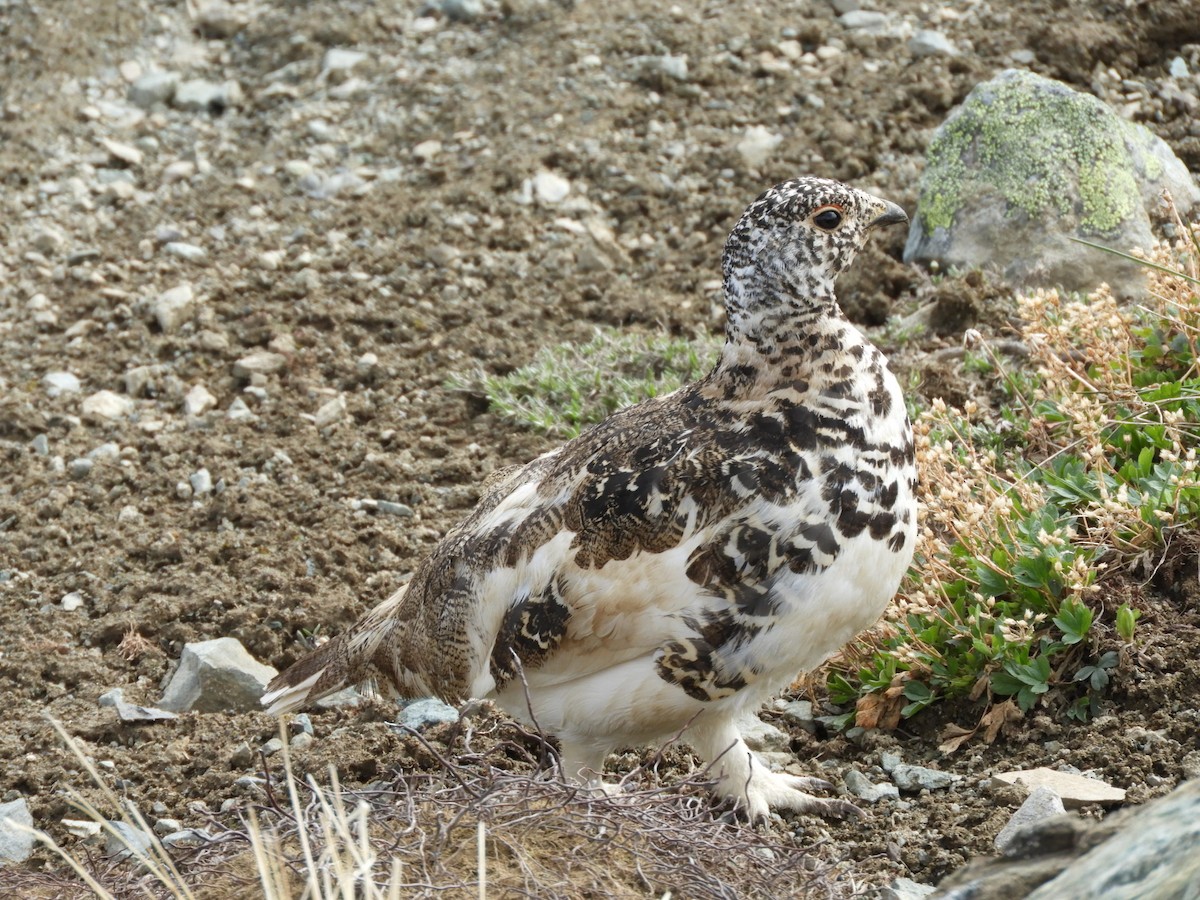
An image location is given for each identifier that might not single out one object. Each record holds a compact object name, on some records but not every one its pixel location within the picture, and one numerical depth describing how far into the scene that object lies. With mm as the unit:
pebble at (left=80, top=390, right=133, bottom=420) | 6043
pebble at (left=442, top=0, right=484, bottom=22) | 8391
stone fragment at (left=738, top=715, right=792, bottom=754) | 4152
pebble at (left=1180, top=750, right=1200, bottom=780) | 3426
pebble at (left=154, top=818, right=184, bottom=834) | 3963
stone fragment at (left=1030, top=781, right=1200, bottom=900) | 2035
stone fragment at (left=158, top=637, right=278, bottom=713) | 4508
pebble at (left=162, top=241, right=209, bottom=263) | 6977
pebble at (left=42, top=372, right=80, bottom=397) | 6211
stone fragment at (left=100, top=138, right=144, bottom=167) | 7699
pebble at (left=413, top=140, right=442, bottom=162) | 7523
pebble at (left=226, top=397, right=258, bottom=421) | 5965
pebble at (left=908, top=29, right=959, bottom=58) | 7395
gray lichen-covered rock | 5727
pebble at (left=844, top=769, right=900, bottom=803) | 3836
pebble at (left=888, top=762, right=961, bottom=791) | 3809
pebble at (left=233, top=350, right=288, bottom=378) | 6191
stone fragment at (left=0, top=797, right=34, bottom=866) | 3906
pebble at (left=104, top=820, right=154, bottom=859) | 3809
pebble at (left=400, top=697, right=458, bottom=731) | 4359
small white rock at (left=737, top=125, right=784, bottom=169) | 7078
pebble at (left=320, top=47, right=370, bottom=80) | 8156
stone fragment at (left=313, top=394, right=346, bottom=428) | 5922
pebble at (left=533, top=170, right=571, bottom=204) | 7082
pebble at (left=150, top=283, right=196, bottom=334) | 6516
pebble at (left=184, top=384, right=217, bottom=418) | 6043
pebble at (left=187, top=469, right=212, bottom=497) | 5594
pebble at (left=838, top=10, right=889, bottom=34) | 7742
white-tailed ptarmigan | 3355
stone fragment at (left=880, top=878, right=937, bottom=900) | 3273
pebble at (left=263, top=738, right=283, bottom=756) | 4219
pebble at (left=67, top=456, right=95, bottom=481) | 5742
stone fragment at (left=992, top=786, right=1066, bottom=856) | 3316
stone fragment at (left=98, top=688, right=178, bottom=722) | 4434
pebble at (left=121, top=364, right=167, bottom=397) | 6195
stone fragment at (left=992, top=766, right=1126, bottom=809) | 3439
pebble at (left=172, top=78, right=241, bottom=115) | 8148
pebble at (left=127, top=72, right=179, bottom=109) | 8172
